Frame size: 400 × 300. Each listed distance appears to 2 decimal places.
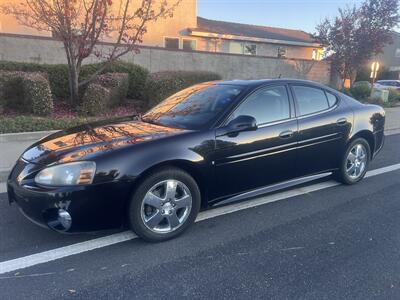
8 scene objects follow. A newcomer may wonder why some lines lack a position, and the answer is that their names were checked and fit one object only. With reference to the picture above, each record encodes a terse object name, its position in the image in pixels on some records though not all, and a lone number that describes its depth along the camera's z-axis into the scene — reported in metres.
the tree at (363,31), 15.10
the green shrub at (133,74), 10.07
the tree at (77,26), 7.77
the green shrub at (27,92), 7.89
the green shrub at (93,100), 8.49
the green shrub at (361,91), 15.89
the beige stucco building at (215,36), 18.45
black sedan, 3.04
